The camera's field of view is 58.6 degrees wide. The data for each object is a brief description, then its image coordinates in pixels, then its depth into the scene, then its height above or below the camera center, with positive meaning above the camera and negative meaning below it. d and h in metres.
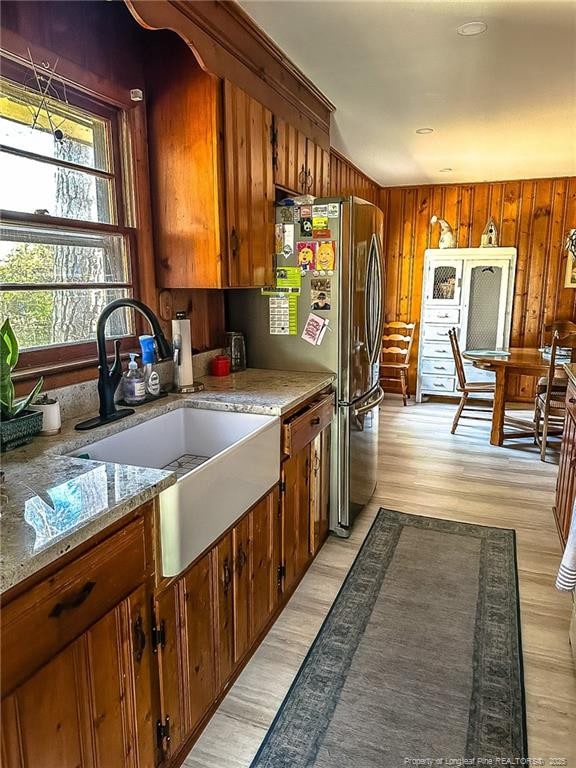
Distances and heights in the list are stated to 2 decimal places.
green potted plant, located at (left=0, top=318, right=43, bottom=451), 1.47 -0.33
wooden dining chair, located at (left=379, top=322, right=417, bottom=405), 5.87 -0.68
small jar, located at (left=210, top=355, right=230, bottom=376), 2.62 -0.37
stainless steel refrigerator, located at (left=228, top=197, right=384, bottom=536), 2.59 -0.11
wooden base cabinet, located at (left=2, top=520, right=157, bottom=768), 0.90 -0.74
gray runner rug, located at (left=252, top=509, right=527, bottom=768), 1.58 -1.37
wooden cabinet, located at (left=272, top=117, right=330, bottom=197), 2.64 +0.75
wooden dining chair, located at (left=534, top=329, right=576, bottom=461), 3.94 -0.84
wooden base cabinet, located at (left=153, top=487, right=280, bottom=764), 1.38 -1.01
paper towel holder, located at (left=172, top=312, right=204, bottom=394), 2.24 -0.27
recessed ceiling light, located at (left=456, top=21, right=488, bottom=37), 2.12 +1.11
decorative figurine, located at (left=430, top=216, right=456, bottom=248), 5.75 +0.65
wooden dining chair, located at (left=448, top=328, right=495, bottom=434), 4.67 -0.85
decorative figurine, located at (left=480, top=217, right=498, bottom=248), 5.57 +0.63
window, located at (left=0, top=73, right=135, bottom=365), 1.66 +0.24
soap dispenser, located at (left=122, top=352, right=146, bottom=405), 1.99 -0.36
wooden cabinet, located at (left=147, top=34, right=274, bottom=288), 2.04 +0.50
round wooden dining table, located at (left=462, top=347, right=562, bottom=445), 4.24 -0.62
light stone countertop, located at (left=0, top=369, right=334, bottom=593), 0.94 -0.46
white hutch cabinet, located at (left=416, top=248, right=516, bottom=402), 5.54 -0.14
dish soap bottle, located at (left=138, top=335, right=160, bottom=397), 2.04 -0.29
